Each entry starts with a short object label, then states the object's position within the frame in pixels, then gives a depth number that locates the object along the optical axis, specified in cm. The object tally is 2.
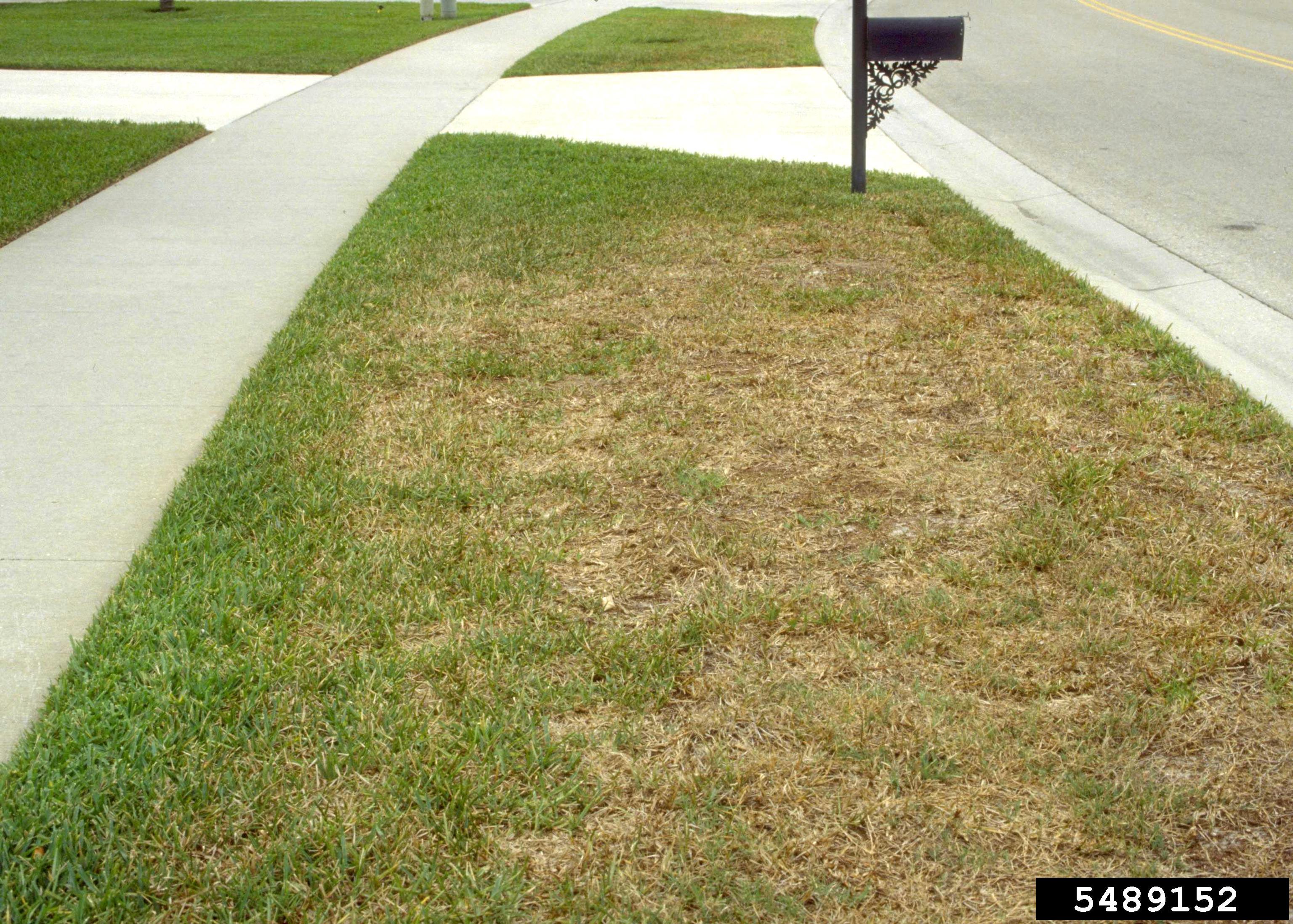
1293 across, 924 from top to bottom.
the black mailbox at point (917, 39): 772
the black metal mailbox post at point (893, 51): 774
